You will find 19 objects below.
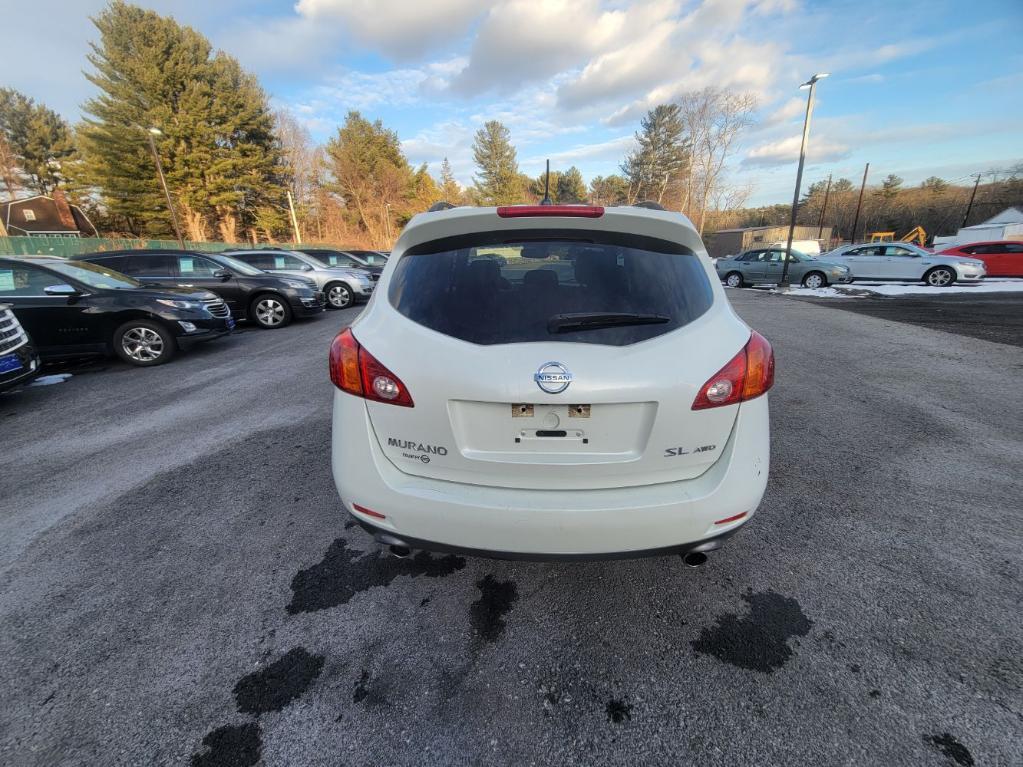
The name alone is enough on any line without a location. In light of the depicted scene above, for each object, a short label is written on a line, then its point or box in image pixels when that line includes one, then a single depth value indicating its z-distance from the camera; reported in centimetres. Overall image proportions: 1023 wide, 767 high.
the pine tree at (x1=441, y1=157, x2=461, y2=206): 6203
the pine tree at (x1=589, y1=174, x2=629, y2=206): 6450
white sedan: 1634
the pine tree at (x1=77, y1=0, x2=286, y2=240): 3020
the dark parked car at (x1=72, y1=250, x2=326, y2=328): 905
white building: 3594
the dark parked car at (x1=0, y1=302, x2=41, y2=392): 459
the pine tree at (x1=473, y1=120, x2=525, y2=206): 6531
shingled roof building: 4169
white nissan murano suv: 166
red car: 1800
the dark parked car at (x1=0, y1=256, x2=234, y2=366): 611
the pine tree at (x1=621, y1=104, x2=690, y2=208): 5219
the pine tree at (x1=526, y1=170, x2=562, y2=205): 7294
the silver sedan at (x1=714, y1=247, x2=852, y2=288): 1750
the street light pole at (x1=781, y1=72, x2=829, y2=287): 1633
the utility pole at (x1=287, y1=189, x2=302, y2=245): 3980
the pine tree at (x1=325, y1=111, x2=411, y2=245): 4553
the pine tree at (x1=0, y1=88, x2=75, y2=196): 4656
